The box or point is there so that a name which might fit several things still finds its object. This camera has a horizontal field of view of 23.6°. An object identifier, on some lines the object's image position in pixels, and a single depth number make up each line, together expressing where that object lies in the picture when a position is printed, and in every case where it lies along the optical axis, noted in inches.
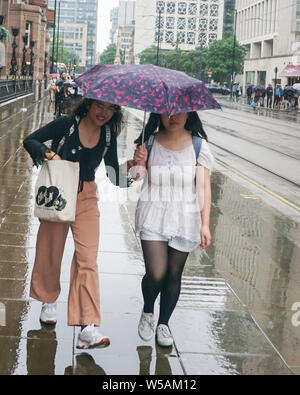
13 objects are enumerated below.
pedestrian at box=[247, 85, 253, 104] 2738.7
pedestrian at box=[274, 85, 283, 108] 2320.4
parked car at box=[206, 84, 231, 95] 3754.9
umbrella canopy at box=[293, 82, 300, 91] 2092.6
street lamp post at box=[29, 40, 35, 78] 2270.8
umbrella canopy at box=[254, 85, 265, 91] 2439.7
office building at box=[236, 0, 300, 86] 3100.4
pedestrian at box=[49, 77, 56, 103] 1612.0
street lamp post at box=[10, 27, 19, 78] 1617.9
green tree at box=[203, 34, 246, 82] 4023.1
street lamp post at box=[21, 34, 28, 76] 2167.9
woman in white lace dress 187.9
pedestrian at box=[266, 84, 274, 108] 2312.3
